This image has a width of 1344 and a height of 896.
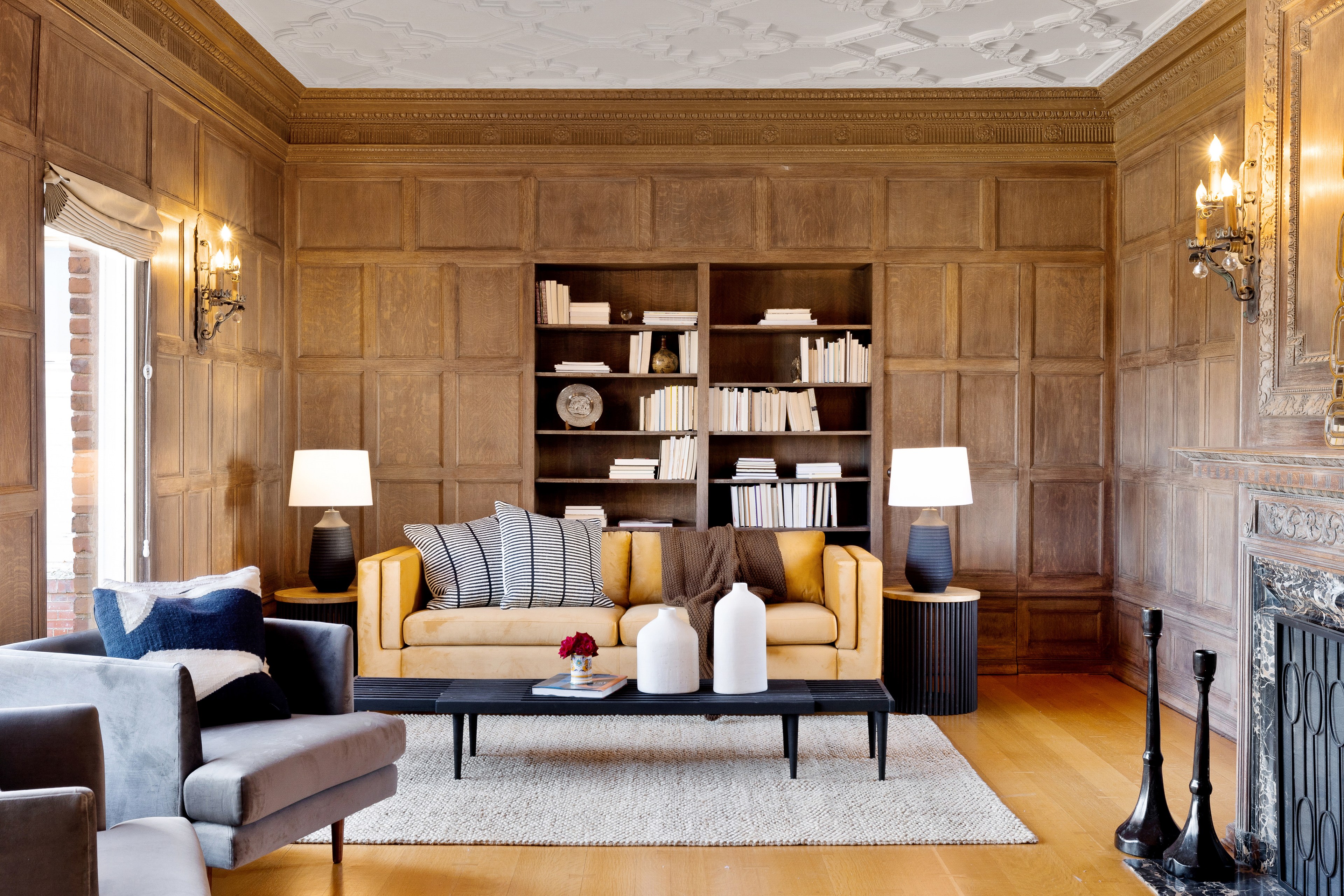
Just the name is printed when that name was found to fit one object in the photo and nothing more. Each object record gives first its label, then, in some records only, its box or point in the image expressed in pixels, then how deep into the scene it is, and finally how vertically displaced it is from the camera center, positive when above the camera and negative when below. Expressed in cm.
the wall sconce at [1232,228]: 350 +77
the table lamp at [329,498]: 515 -28
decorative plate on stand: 594 +20
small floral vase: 384 -86
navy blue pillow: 301 -60
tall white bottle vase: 382 -76
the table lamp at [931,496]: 504 -27
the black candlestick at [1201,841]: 303 -120
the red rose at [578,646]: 388 -77
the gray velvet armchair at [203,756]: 262 -84
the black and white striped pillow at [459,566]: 497 -60
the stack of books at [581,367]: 584 +42
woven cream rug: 337 -128
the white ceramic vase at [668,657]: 379 -80
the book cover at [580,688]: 374 -91
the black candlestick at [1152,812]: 320 -117
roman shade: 351 +84
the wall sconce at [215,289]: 464 +71
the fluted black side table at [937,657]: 491 -104
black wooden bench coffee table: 370 -95
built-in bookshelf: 609 +37
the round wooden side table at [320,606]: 506 -81
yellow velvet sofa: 474 -90
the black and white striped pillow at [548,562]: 495 -59
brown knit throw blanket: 508 -61
